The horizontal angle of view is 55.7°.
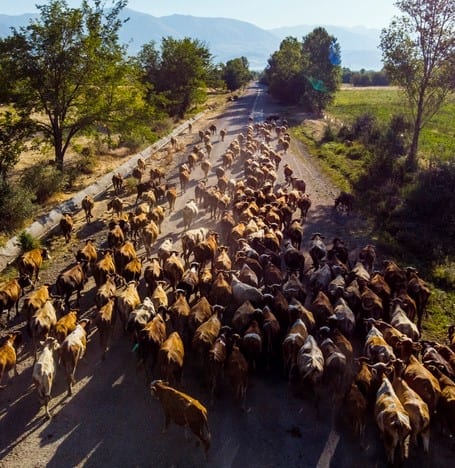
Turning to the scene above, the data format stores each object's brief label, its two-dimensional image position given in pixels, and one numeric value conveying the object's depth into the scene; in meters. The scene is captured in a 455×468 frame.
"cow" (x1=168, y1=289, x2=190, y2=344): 10.31
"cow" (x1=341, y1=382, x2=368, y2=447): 7.75
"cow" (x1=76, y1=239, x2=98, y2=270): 13.04
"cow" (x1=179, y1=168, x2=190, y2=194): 22.19
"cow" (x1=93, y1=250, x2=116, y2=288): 12.16
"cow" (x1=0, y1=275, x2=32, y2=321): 10.83
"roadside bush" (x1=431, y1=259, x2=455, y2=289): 13.81
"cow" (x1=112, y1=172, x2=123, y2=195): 21.11
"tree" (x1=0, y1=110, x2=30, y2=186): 20.64
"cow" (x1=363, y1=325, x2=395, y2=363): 8.94
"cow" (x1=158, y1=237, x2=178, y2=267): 13.61
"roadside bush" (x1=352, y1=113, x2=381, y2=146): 32.28
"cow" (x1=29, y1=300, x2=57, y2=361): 9.73
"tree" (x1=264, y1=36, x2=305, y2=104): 60.25
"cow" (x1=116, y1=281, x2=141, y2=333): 10.50
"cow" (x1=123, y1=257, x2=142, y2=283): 12.38
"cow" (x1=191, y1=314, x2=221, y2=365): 9.25
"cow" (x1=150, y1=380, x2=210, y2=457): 7.41
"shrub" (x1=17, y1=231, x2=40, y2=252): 14.77
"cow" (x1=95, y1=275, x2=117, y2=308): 10.68
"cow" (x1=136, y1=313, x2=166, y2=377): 9.15
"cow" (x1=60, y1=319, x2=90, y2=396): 8.92
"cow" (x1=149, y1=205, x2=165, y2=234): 16.66
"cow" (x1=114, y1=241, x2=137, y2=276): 13.01
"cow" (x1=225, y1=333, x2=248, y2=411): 8.50
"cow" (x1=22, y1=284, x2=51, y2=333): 10.43
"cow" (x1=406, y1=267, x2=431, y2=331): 11.59
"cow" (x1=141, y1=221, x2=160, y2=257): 14.88
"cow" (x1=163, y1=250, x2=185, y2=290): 12.40
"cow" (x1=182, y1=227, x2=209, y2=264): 14.33
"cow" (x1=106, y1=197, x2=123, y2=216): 17.88
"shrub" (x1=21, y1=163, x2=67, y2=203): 20.11
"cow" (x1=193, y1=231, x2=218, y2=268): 13.63
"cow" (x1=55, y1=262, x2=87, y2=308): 11.40
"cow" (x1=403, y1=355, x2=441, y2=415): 7.90
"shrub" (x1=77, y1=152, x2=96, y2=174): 25.52
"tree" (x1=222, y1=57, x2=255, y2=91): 86.81
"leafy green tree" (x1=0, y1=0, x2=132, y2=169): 20.59
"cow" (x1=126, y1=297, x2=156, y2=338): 9.91
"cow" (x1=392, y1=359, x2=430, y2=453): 7.39
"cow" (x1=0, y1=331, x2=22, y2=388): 8.71
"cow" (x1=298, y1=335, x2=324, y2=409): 8.41
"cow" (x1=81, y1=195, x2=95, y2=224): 17.61
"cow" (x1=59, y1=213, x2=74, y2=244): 15.83
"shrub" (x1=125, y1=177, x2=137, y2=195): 22.27
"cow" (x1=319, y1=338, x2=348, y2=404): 8.43
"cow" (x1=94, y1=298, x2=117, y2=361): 9.88
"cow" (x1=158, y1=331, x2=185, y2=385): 8.63
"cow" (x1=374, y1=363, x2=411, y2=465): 7.08
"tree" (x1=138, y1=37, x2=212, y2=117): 46.66
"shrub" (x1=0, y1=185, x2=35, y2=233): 16.69
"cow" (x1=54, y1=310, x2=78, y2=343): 9.70
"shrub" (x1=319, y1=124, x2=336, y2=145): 35.53
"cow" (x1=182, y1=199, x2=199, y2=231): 17.30
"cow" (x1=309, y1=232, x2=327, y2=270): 14.05
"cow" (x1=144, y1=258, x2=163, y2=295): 12.14
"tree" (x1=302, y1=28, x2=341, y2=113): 50.25
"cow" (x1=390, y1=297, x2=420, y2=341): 10.06
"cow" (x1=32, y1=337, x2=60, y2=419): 8.22
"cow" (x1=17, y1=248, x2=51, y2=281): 12.64
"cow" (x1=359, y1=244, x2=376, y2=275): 13.85
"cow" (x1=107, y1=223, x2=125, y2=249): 14.52
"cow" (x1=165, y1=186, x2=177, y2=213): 19.25
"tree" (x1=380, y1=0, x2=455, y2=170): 23.62
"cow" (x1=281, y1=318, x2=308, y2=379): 9.19
